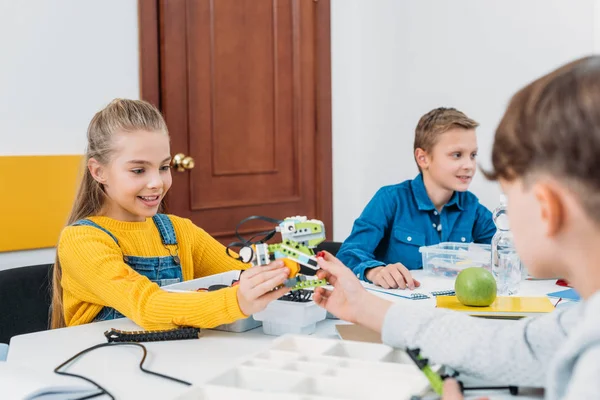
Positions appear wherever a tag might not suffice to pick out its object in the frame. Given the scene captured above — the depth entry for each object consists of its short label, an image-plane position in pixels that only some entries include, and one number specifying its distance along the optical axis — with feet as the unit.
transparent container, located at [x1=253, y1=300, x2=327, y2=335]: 4.11
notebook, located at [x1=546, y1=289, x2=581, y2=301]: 4.98
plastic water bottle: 5.54
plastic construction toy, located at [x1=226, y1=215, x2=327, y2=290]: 3.79
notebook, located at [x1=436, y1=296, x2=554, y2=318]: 4.18
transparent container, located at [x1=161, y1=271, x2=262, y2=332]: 4.29
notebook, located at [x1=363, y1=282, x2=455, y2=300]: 4.97
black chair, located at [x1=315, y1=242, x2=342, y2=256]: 7.54
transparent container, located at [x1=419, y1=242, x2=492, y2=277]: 5.93
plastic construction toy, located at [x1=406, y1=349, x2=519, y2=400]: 2.89
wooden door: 9.12
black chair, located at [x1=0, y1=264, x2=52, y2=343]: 5.52
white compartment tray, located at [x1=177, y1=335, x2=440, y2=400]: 2.82
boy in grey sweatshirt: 2.17
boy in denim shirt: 7.50
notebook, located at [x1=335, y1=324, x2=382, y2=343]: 3.76
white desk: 3.31
